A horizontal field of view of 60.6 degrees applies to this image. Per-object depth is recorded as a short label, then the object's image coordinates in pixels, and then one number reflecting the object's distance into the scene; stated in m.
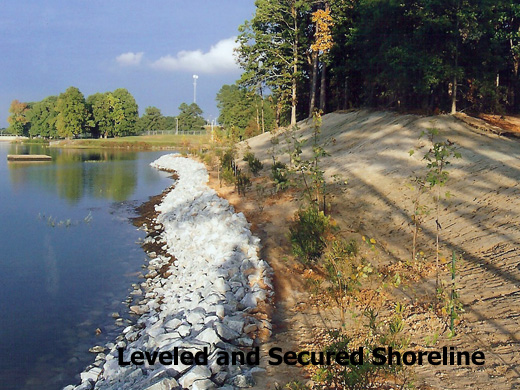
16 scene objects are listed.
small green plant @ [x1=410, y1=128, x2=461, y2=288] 6.71
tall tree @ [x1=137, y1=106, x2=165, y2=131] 108.00
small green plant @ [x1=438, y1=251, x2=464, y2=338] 5.11
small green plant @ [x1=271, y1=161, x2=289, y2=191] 12.89
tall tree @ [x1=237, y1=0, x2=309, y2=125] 33.50
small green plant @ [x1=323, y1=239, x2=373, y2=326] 6.12
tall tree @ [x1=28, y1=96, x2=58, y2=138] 100.19
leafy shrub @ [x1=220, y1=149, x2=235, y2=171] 20.04
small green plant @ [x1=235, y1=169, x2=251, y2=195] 16.29
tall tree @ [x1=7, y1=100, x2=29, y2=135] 112.94
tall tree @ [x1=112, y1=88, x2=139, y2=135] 93.75
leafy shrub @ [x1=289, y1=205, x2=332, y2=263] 8.19
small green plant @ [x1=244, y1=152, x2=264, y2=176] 18.80
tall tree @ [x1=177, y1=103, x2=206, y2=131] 105.50
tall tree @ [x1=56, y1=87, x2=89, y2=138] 86.12
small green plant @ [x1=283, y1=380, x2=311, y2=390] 4.21
